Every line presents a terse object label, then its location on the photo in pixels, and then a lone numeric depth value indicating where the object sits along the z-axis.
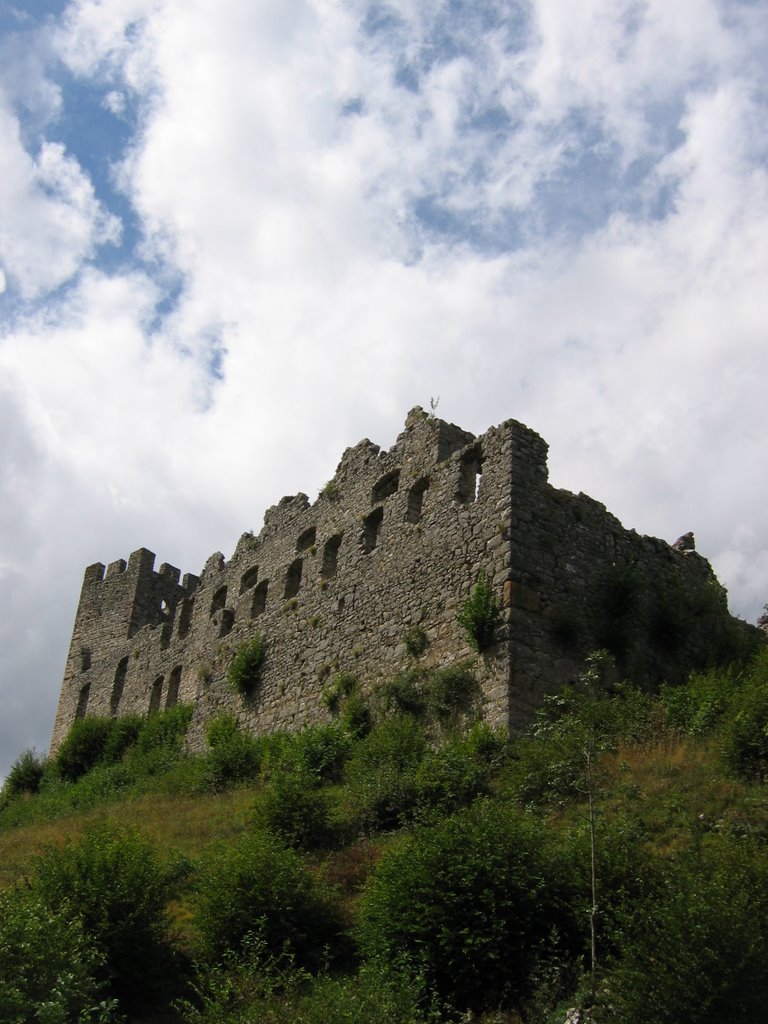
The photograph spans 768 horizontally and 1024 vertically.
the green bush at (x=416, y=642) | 20.62
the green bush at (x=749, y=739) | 14.01
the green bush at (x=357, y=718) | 20.68
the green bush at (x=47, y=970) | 9.70
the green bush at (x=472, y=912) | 10.77
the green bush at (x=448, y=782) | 15.18
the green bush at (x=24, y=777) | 32.47
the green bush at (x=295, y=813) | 15.61
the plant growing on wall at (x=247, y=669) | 26.66
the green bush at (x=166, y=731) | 29.50
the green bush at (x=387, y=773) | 15.77
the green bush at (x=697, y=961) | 8.88
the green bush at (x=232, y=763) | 21.91
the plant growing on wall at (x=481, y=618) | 18.80
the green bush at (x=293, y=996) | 9.64
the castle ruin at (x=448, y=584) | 19.23
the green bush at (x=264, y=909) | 12.21
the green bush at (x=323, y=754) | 19.34
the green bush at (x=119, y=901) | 12.07
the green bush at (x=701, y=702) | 16.42
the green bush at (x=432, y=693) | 18.83
